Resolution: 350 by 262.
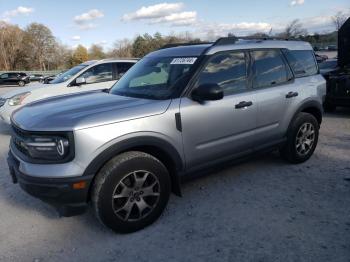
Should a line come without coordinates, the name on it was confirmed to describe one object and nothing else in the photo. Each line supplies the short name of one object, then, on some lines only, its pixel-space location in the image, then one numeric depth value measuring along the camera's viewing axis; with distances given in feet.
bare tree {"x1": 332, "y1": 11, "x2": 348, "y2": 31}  163.94
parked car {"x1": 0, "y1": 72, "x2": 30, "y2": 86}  102.94
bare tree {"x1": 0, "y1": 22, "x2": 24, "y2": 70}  197.98
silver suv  10.36
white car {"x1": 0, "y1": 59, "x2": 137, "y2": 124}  26.55
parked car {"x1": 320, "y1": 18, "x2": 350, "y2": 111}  28.00
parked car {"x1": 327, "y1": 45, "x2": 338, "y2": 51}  168.98
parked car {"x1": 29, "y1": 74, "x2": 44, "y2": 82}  109.75
